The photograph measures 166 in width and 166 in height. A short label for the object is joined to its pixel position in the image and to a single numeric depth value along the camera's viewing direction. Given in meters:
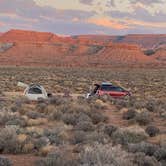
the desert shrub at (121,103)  29.70
